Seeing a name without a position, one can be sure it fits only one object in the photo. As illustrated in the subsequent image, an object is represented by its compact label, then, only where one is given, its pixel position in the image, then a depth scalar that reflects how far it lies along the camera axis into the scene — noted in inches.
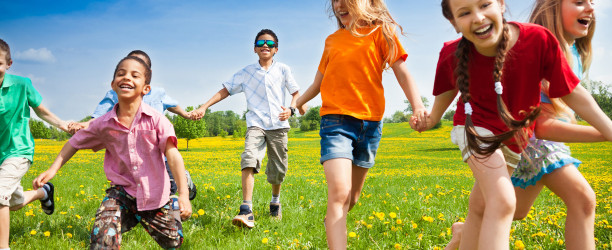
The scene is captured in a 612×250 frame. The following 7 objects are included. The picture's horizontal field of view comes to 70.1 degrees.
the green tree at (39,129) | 2728.8
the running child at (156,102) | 189.9
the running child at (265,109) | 207.0
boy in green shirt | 156.6
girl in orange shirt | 122.0
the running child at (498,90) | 90.7
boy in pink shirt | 128.5
